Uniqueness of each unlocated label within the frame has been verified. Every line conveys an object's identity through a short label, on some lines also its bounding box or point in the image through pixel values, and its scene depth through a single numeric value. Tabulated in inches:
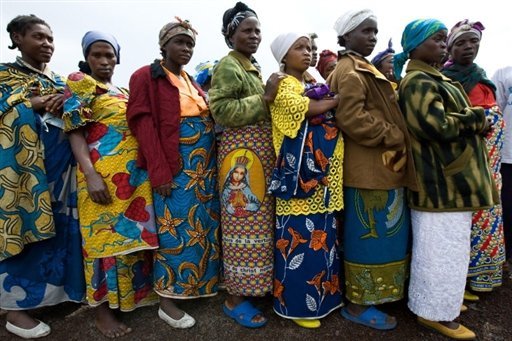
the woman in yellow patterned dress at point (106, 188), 97.8
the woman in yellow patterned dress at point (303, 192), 93.1
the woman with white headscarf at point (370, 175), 92.3
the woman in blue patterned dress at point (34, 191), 99.0
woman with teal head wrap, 93.4
